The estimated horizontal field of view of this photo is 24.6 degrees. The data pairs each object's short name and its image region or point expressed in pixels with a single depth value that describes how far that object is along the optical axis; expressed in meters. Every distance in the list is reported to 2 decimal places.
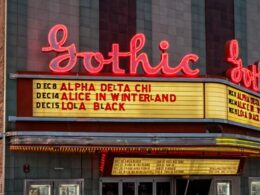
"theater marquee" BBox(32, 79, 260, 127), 20.75
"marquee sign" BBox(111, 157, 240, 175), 22.36
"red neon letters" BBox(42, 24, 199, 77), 20.83
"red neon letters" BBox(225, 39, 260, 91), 23.31
